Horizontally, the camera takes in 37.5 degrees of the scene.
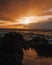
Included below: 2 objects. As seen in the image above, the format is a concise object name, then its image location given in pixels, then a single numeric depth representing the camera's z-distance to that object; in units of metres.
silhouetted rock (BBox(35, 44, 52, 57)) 5.73
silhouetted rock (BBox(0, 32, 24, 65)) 4.29
